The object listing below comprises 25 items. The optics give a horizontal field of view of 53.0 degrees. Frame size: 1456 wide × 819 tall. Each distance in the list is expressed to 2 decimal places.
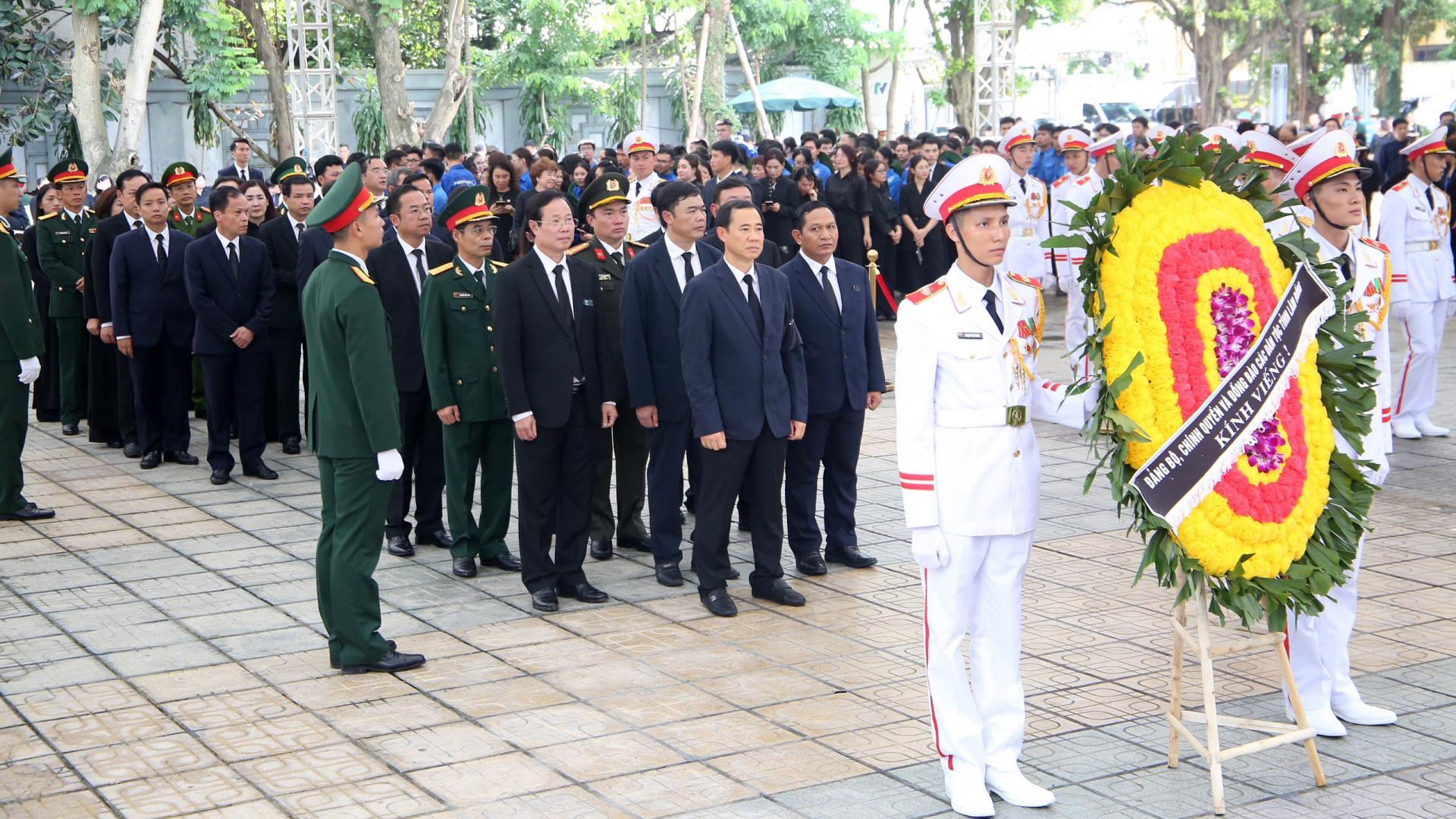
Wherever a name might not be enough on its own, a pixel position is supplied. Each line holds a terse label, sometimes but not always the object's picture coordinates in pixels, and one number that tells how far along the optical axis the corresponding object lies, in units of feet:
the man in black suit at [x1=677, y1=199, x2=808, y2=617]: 20.81
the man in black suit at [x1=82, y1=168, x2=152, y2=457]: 34.14
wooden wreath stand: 14.24
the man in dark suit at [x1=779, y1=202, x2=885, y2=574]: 23.06
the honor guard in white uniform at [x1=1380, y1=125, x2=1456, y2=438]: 31.12
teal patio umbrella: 106.83
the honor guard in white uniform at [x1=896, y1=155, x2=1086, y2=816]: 14.19
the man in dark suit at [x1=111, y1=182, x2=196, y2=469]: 32.55
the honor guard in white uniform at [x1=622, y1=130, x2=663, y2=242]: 38.73
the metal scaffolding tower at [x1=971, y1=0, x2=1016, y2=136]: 72.64
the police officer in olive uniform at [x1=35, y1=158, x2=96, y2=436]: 36.63
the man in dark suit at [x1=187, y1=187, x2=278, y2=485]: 31.30
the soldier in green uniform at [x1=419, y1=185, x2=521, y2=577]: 23.43
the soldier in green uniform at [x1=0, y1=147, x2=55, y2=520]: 27.68
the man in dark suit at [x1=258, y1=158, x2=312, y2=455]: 32.91
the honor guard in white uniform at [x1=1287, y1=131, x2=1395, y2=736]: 15.78
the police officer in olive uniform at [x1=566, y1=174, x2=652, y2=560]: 24.18
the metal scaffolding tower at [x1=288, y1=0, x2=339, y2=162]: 73.72
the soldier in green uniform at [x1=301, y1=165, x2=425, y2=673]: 18.63
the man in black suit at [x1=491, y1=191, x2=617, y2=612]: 21.59
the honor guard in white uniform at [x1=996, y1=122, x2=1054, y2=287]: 42.11
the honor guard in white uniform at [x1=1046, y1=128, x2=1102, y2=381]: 40.32
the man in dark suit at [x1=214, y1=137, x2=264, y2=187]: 50.31
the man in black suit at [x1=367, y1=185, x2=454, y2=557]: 25.09
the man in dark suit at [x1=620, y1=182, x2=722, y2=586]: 22.62
